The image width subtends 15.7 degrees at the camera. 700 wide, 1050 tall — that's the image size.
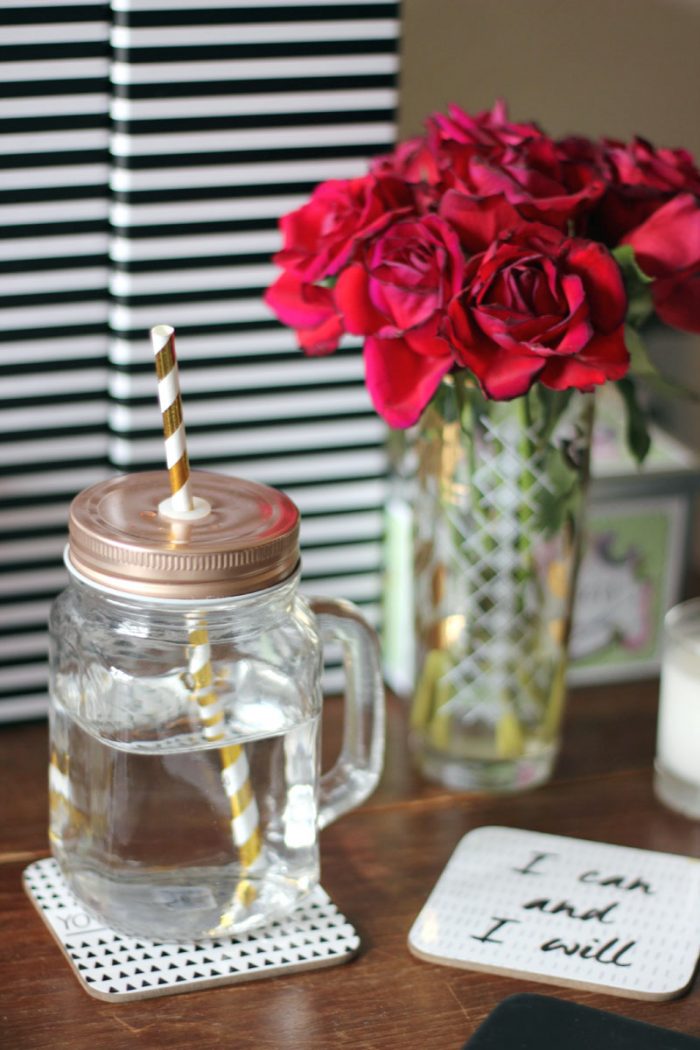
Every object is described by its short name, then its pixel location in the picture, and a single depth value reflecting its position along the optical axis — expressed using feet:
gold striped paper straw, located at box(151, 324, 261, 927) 2.63
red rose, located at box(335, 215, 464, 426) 2.74
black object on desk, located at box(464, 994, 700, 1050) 2.52
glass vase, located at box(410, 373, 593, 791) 2.92
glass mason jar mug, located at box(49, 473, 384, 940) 2.63
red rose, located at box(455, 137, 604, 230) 2.76
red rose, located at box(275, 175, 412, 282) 2.81
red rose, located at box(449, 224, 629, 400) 2.69
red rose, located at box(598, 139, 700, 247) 2.85
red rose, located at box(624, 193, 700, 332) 2.81
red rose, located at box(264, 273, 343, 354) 2.87
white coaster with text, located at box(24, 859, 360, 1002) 2.64
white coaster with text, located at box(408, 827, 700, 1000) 2.68
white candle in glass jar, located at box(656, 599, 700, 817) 2.99
